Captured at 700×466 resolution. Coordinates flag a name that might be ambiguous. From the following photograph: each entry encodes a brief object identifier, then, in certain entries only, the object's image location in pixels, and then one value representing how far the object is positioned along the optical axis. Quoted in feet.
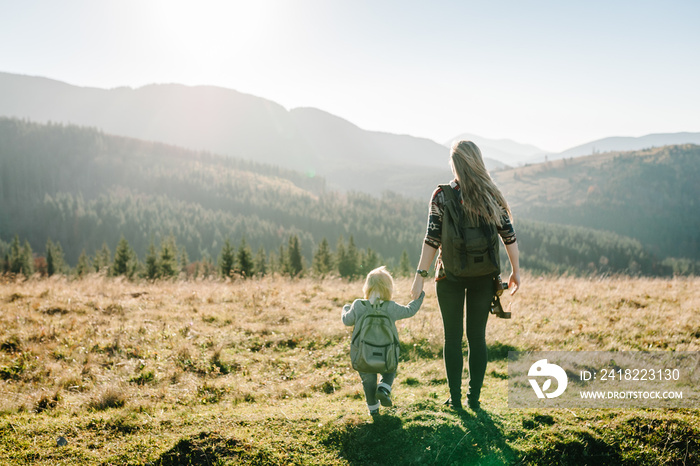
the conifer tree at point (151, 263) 133.44
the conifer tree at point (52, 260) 192.88
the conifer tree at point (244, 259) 110.73
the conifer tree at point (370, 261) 151.82
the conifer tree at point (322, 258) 153.58
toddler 12.44
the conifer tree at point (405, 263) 156.60
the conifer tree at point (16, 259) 176.38
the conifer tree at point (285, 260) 145.28
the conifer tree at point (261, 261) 176.44
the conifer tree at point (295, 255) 154.62
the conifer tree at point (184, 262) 207.38
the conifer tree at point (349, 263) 154.40
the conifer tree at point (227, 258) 119.96
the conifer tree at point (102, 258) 184.58
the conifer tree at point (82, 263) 170.69
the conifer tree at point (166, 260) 123.75
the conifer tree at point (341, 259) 155.30
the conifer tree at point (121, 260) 137.28
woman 11.61
